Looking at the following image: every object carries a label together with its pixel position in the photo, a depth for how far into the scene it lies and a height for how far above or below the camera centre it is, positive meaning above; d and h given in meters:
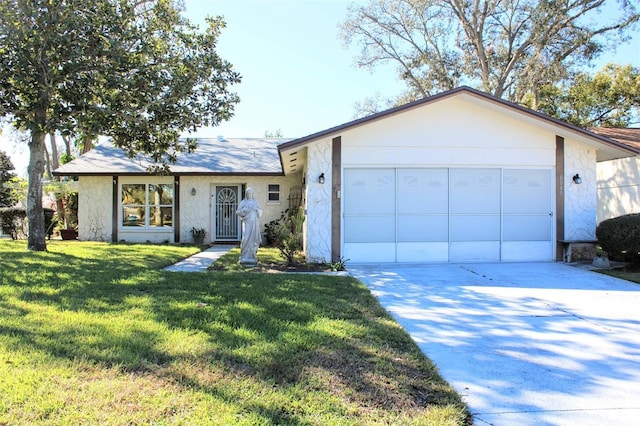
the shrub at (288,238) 9.57 -0.48
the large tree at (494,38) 19.88 +9.40
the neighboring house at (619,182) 14.05 +1.22
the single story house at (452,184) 9.95 +0.79
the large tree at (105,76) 9.41 +3.48
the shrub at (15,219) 15.74 -0.09
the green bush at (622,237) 8.88 -0.44
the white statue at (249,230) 9.95 -0.31
